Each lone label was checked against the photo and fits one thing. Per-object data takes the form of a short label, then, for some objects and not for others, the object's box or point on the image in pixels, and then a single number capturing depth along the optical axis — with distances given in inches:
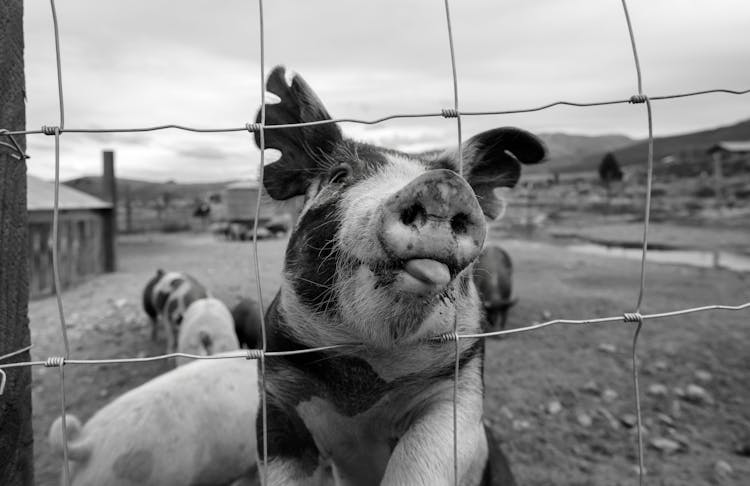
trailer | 732.0
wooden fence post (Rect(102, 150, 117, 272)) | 379.9
